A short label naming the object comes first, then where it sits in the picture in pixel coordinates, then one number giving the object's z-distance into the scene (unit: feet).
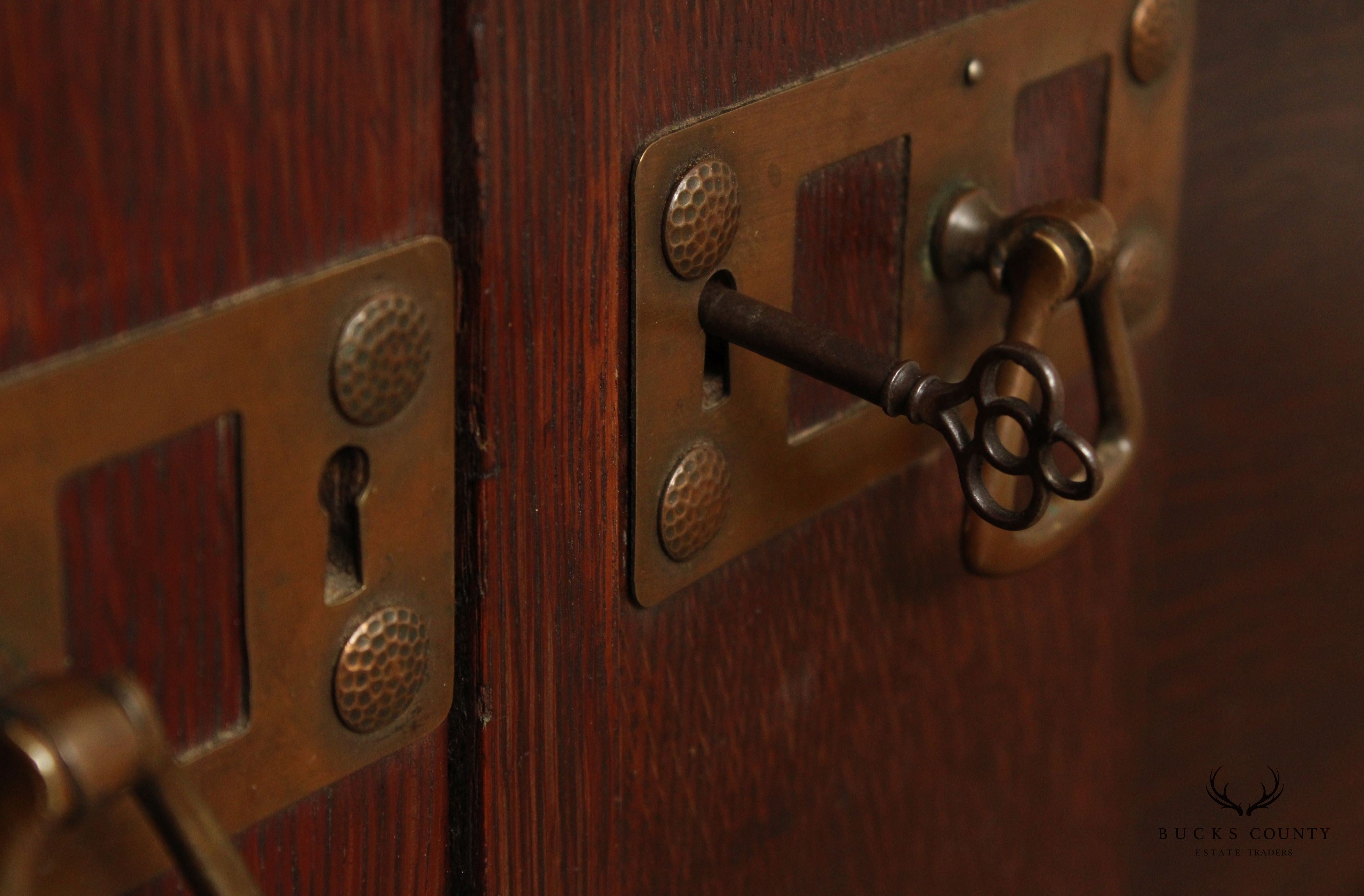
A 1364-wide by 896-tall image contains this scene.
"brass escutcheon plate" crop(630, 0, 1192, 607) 1.95
